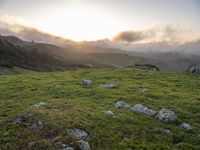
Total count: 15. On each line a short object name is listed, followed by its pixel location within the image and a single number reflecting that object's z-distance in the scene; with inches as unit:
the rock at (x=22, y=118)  424.1
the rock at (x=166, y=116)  463.0
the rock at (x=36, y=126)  404.4
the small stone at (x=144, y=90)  696.0
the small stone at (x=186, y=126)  447.6
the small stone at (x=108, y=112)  479.0
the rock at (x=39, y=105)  509.1
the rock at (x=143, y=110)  496.2
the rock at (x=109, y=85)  732.5
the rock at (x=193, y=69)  1305.2
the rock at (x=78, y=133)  388.8
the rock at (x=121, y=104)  537.3
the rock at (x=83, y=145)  358.8
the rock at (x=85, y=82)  778.9
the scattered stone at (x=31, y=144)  361.2
